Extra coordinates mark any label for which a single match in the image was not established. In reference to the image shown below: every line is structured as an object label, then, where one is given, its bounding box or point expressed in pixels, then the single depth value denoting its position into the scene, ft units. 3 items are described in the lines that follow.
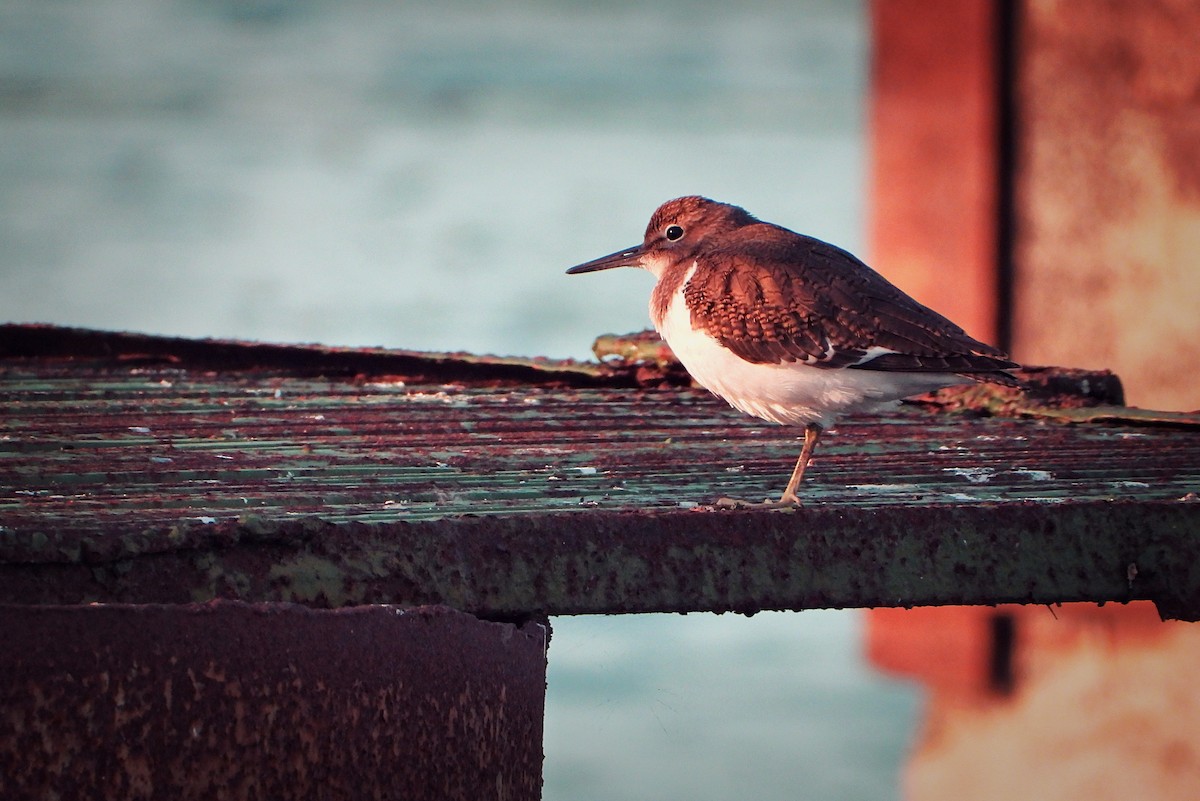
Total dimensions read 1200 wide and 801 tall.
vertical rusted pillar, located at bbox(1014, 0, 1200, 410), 54.49
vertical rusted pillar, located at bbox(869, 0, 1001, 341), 57.57
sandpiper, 27.84
